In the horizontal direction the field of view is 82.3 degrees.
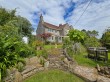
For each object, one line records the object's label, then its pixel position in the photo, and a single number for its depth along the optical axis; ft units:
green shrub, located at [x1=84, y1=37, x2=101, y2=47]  40.35
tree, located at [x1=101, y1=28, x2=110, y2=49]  45.03
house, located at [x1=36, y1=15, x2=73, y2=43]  57.48
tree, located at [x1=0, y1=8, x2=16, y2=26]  25.29
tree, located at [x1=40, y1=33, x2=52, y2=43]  52.43
